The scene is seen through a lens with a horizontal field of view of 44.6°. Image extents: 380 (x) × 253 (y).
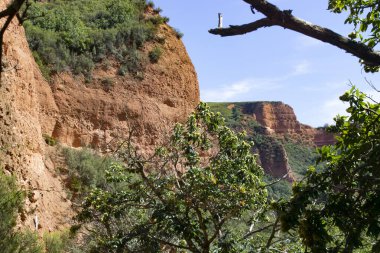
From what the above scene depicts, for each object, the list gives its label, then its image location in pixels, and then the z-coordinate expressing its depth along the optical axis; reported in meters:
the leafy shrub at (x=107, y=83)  22.51
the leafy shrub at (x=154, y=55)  24.69
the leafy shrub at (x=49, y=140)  18.83
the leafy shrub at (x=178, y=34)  26.95
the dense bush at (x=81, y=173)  17.77
